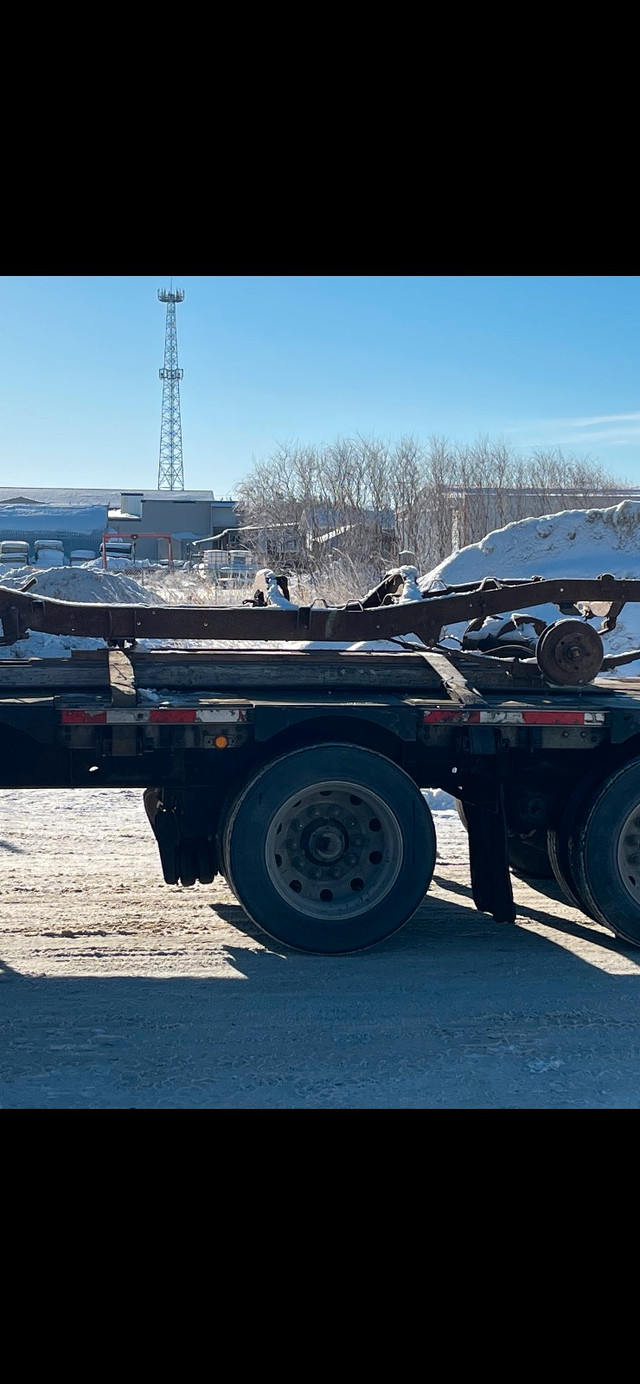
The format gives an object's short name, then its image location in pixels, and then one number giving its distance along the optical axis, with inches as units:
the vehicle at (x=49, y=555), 1975.9
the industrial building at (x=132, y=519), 2586.1
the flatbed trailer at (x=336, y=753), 260.1
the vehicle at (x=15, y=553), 1763.0
